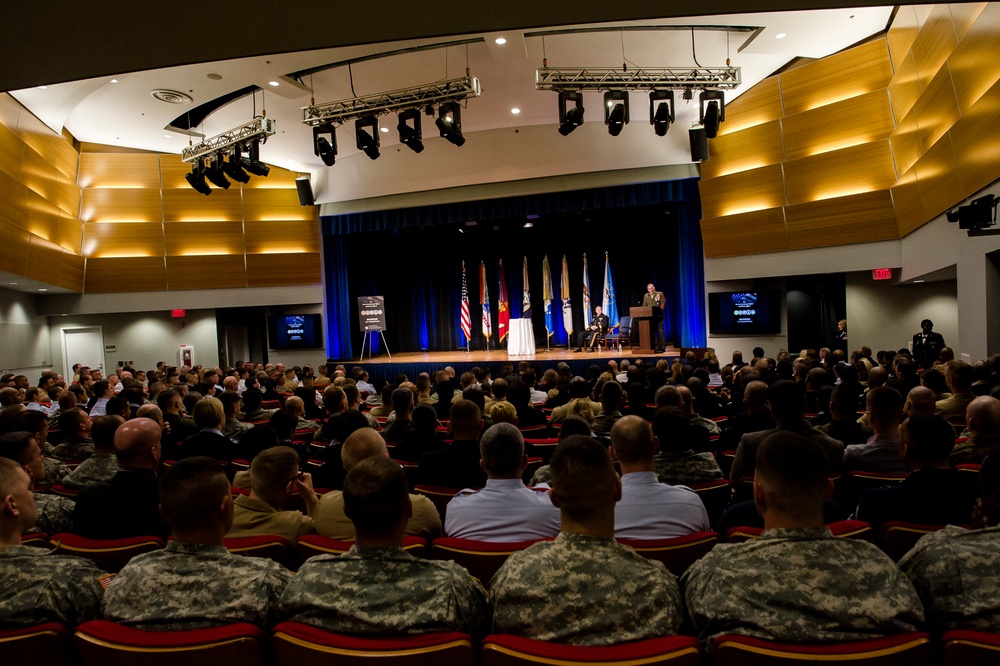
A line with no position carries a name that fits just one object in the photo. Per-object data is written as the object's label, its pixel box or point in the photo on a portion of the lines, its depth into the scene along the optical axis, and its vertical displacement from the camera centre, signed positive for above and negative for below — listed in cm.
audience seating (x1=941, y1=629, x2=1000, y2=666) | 137 -72
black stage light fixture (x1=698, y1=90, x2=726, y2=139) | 922 +320
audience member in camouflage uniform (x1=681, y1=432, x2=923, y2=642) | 148 -62
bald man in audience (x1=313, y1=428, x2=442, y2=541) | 256 -72
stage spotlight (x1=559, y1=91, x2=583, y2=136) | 880 +307
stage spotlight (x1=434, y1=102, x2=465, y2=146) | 886 +309
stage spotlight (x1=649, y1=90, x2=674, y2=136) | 905 +315
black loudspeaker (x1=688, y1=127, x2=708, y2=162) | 1166 +352
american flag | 1706 +52
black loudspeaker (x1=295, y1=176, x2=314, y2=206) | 1474 +371
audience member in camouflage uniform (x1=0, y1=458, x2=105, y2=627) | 175 -63
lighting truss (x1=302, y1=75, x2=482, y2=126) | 870 +347
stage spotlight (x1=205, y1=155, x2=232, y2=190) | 1107 +316
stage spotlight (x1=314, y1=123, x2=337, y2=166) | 948 +303
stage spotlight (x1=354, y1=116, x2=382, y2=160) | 926 +303
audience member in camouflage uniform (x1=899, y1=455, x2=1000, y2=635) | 158 -67
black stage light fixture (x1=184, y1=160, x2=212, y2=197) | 1140 +316
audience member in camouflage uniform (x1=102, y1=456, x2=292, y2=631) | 170 -62
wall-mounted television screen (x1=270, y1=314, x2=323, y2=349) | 1567 +43
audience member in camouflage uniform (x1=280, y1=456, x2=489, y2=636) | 160 -63
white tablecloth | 1518 -3
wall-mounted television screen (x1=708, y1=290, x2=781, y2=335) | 1274 +31
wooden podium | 1317 +21
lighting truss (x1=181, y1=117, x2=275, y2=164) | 982 +350
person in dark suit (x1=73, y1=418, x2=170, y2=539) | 275 -62
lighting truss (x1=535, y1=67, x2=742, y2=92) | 877 +355
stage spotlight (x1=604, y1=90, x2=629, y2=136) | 895 +318
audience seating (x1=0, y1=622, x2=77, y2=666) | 164 -74
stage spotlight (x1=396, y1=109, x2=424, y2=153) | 912 +305
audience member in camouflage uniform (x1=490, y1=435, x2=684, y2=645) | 158 -64
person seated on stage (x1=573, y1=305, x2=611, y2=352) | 1483 +8
